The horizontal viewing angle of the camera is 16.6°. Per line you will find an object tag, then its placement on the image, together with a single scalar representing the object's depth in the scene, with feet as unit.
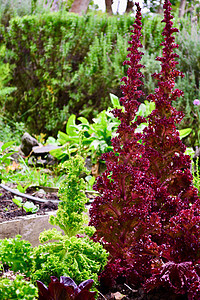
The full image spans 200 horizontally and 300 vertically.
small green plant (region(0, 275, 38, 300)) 6.58
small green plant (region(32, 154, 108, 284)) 7.45
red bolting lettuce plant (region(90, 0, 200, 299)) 7.46
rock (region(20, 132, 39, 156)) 20.99
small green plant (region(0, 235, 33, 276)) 7.35
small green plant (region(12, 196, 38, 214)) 9.77
